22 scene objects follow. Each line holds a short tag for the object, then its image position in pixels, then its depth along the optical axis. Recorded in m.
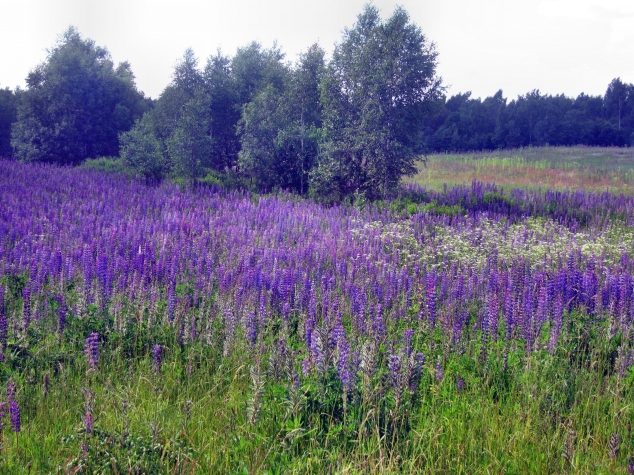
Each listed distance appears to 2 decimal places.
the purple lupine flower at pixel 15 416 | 3.39
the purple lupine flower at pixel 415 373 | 3.75
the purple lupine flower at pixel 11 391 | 3.50
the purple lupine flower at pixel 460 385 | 4.23
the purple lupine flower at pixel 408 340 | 4.46
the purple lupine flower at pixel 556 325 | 4.79
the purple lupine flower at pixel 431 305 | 5.60
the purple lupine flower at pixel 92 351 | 4.32
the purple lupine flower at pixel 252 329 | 5.03
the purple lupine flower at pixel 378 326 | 5.00
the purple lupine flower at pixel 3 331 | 4.70
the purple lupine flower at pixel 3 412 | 3.39
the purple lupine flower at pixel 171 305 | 5.63
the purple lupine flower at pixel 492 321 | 5.16
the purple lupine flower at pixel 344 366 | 3.71
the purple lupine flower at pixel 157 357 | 4.55
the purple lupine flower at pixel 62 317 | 5.17
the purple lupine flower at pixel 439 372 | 4.33
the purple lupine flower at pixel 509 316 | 5.25
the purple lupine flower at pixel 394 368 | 3.85
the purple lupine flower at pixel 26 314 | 4.95
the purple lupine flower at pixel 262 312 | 5.21
